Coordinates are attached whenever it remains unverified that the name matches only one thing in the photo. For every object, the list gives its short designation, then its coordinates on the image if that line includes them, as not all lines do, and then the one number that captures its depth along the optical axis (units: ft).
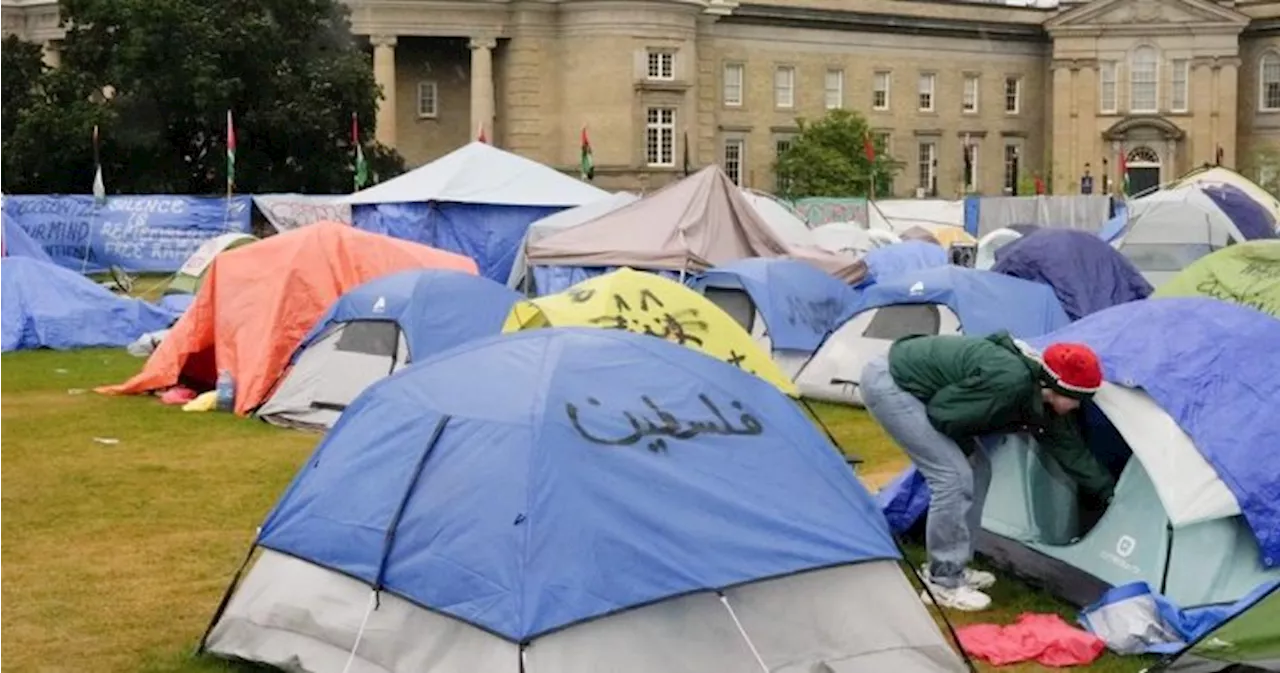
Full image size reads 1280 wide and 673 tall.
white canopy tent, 101.30
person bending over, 27.30
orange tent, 52.24
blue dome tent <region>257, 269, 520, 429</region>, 48.29
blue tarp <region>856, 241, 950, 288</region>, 84.46
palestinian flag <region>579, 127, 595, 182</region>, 154.30
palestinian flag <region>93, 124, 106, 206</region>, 115.14
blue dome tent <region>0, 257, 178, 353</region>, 72.49
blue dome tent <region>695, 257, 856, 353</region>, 59.52
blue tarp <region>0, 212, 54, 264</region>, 88.12
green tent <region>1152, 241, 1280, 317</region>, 51.19
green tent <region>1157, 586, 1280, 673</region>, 19.80
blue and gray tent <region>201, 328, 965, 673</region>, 22.20
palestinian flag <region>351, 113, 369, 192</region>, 132.87
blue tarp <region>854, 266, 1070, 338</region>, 53.57
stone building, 191.01
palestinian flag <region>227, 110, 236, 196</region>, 118.62
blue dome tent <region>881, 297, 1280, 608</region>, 26.66
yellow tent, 46.55
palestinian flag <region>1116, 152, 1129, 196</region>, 197.45
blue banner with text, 114.21
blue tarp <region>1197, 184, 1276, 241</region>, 100.83
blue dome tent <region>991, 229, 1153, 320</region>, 66.85
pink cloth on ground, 26.09
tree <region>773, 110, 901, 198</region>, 201.16
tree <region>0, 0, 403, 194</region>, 142.61
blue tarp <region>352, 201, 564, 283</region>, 101.19
